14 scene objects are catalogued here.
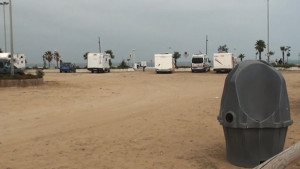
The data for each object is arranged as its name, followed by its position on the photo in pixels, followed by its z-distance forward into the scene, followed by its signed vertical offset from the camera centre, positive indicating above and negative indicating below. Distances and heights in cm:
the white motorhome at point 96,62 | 4575 +95
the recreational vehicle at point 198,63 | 4559 +68
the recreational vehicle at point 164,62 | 4350 +81
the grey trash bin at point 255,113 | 573 -73
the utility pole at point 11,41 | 2414 +201
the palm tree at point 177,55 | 8775 +336
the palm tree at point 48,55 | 9900 +410
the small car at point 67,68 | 5169 +24
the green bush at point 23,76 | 2141 -39
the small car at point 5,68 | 2924 +19
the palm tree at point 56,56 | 9439 +366
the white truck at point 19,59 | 3478 +113
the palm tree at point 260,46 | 8025 +488
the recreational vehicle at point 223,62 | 4188 +74
